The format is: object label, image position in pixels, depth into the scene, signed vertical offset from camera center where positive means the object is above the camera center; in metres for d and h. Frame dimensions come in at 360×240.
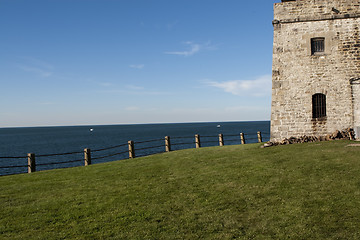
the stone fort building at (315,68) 16.78 +2.93
